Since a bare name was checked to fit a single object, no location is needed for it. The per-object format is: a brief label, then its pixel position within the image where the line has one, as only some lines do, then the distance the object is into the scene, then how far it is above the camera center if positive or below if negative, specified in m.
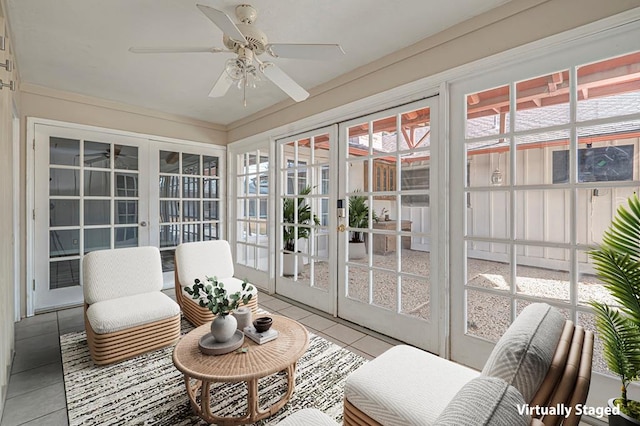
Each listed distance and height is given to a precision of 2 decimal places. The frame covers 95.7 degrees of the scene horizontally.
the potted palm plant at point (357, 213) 3.19 -0.02
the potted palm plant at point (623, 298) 1.23 -0.37
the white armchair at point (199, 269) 2.93 -0.63
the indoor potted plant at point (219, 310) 1.78 -0.62
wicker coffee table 1.52 -0.84
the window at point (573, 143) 1.75 +0.45
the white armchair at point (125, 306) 2.22 -0.78
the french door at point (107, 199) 3.40 +0.17
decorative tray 1.70 -0.81
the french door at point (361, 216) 2.52 -0.05
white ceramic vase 1.78 -0.72
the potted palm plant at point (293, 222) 3.72 -0.14
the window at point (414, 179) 2.65 +0.31
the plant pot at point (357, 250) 3.60 -0.50
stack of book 1.84 -0.80
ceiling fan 1.76 +1.02
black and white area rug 1.71 -1.19
